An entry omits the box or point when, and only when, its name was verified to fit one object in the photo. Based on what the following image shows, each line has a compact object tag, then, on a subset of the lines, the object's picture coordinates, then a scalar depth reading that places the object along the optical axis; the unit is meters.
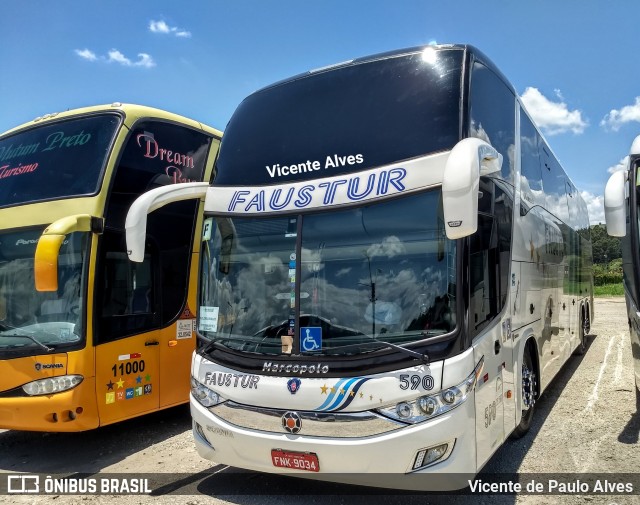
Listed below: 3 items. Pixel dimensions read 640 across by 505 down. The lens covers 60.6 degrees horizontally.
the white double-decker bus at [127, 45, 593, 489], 3.85
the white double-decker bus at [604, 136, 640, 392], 5.03
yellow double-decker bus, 5.88
